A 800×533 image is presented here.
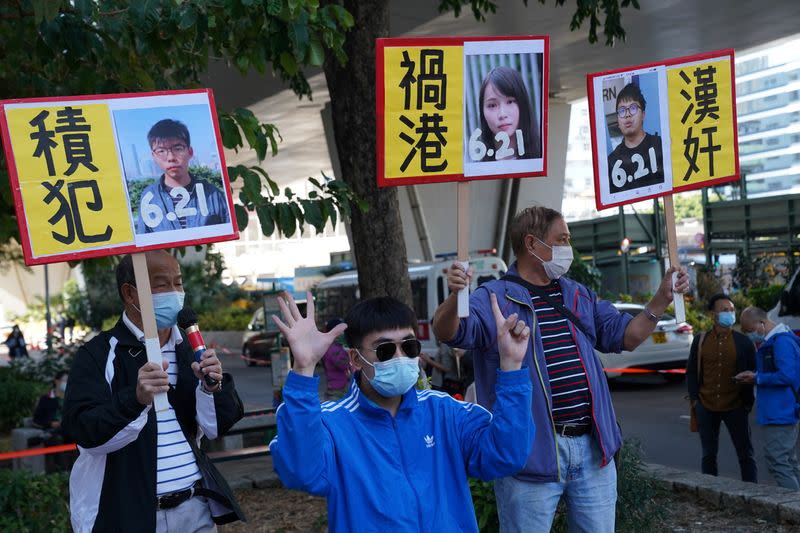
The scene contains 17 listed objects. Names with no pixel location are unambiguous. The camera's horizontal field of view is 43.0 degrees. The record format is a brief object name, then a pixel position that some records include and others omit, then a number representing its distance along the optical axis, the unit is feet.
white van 68.62
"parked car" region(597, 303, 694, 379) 56.59
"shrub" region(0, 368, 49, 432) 52.03
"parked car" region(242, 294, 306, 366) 101.55
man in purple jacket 13.20
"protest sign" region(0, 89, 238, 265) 12.56
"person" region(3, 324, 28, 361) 113.80
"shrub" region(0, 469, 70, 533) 21.83
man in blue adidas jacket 9.61
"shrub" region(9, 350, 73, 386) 60.44
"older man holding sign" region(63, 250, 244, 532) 11.39
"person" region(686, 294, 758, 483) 27.50
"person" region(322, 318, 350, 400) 36.09
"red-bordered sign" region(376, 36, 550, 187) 14.11
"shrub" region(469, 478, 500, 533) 19.38
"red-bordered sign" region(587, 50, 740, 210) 15.74
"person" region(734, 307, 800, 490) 25.89
